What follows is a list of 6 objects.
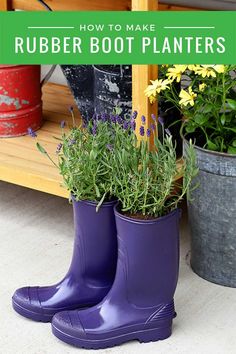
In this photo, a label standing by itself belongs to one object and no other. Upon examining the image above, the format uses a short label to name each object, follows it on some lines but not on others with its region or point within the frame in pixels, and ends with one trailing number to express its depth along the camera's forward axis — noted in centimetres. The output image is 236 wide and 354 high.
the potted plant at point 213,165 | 253
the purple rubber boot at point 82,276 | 247
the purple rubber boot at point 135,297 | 238
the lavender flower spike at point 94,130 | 249
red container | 307
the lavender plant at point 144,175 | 239
